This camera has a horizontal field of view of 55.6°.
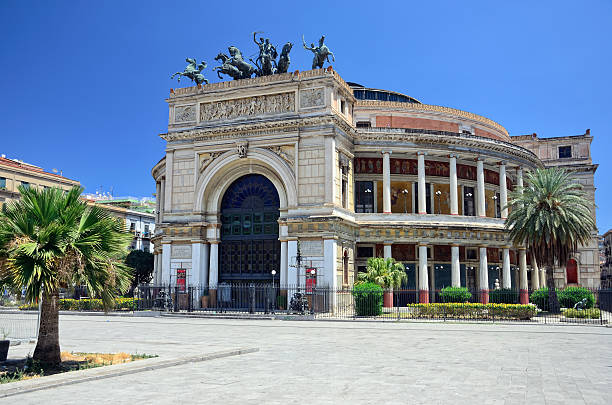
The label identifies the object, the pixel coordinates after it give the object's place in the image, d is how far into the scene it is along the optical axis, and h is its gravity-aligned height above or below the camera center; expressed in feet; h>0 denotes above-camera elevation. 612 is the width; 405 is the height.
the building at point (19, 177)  215.72 +38.19
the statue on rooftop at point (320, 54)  137.39 +52.21
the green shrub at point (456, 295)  124.47 -4.07
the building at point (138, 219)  265.54 +26.63
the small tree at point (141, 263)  207.31 +4.43
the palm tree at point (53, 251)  45.50 +1.93
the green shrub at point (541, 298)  124.14 -4.68
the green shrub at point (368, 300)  113.80 -4.73
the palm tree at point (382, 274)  123.44 +0.37
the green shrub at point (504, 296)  128.98 -4.49
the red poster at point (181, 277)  139.74 -0.38
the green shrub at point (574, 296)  120.57 -4.23
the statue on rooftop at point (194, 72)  147.13 +51.16
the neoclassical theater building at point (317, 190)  131.44 +21.12
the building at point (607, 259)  360.01 +10.80
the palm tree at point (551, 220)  120.78 +11.61
